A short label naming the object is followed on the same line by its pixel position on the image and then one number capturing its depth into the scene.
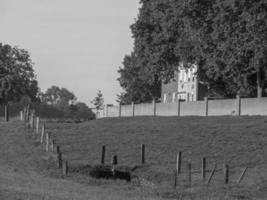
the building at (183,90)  102.09
